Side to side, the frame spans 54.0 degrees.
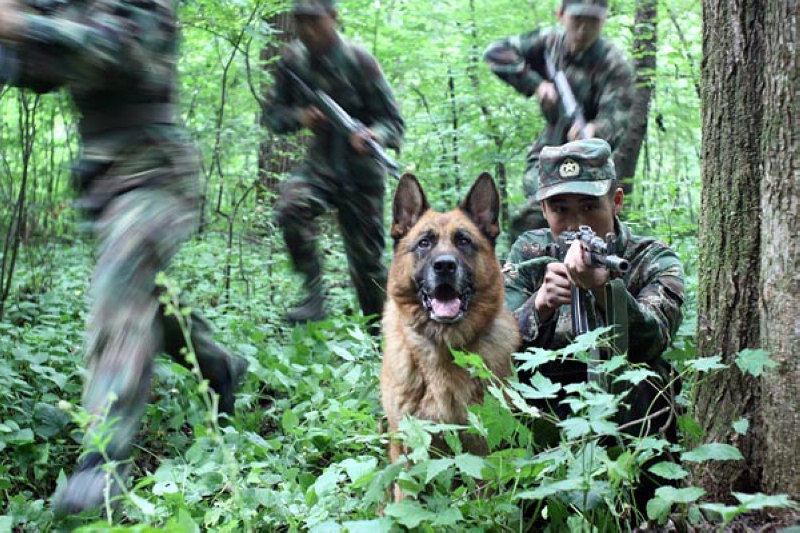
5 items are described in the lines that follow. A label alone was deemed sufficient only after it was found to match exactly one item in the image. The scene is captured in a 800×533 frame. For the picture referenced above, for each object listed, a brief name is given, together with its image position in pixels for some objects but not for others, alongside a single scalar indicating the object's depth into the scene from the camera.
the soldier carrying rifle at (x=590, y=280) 2.99
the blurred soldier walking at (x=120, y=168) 2.89
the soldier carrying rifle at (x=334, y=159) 5.85
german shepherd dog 3.51
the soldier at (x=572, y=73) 5.70
